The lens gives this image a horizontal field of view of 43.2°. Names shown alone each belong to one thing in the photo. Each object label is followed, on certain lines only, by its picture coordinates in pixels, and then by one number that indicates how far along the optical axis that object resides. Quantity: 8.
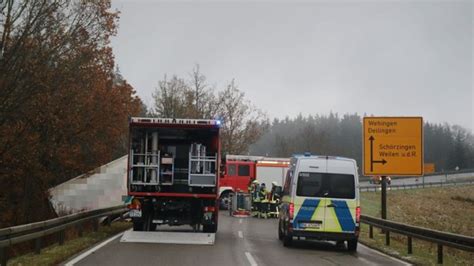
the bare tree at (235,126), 52.34
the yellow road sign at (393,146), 20.64
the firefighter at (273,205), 28.25
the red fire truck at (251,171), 34.53
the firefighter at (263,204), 27.79
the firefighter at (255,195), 27.86
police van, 15.27
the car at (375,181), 64.76
